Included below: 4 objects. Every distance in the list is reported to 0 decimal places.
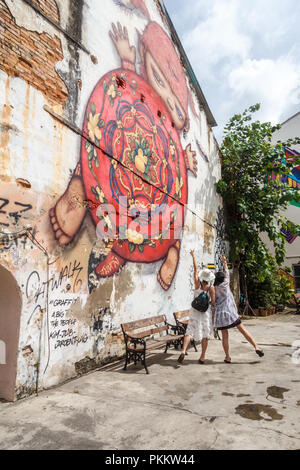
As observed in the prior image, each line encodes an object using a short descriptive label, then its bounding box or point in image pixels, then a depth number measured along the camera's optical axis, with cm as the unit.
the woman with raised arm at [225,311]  524
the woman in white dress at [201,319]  527
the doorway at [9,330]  365
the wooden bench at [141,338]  493
